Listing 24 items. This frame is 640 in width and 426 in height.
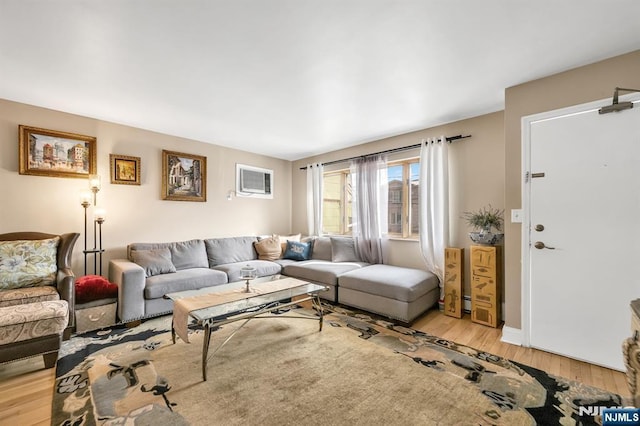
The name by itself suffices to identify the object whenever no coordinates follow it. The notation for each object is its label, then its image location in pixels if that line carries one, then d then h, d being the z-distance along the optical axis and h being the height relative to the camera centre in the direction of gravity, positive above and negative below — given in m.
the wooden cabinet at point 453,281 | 3.13 -0.81
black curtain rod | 3.33 +0.91
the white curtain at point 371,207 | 4.04 +0.08
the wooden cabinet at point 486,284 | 2.81 -0.76
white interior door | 1.99 -0.16
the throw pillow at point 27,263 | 2.47 -0.47
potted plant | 2.89 -0.14
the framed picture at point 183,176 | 3.89 +0.55
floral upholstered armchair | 1.93 -0.70
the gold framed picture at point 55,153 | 2.89 +0.68
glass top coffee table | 2.00 -0.75
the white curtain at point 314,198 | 4.88 +0.27
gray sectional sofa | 2.86 -0.77
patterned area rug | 1.54 -1.16
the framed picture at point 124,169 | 3.43 +0.58
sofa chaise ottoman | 2.87 -0.89
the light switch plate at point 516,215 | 2.44 -0.03
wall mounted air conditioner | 4.75 +0.57
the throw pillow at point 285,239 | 4.67 -0.47
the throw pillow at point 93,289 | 2.63 -0.76
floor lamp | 3.11 -0.10
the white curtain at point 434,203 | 3.38 +0.12
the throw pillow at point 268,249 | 4.45 -0.60
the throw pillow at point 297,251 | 4.47 -0.64
